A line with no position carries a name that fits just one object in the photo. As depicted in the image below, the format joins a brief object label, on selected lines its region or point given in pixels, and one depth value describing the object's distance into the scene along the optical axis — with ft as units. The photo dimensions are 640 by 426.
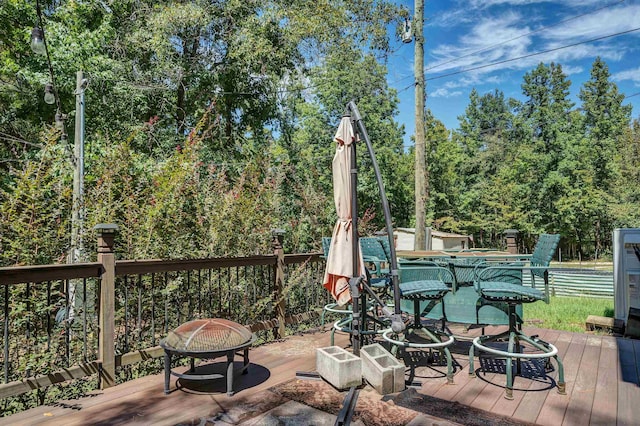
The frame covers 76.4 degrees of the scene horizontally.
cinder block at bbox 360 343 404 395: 9.01
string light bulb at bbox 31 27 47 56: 16.22
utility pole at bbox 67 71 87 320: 12.09
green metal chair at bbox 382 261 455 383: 10.18
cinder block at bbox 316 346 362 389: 9.40
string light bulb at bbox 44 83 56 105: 20.16
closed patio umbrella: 10.41
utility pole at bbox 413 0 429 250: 25.89
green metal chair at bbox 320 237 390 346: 12.76
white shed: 55.98
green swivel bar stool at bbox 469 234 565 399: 9.14
